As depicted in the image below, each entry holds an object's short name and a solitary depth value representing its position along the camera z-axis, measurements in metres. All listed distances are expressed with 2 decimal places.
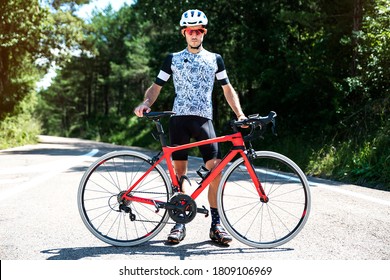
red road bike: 4.32
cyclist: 4.48
